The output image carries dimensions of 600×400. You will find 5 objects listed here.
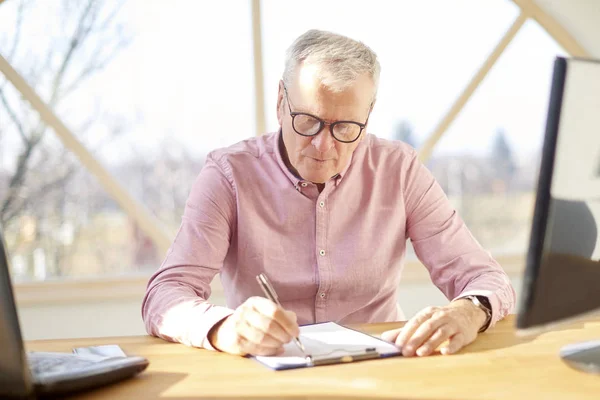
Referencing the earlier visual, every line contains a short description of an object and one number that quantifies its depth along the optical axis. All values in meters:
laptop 1.08
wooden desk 1.29
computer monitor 1.19
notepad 1.46
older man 1.99
